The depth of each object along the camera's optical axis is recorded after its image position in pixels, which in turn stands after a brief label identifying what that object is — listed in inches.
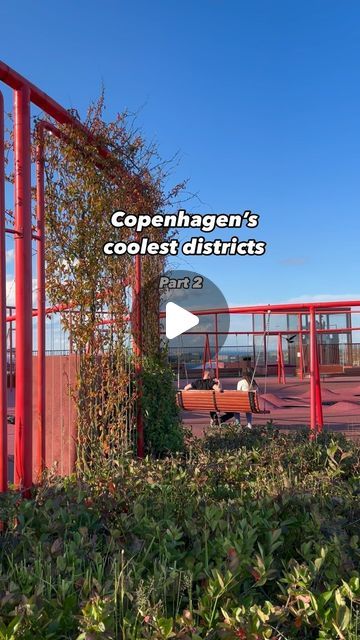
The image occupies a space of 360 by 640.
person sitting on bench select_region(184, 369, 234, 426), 388.3
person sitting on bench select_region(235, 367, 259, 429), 415.5
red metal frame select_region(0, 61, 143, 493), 165.3
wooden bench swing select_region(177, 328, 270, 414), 348.5
